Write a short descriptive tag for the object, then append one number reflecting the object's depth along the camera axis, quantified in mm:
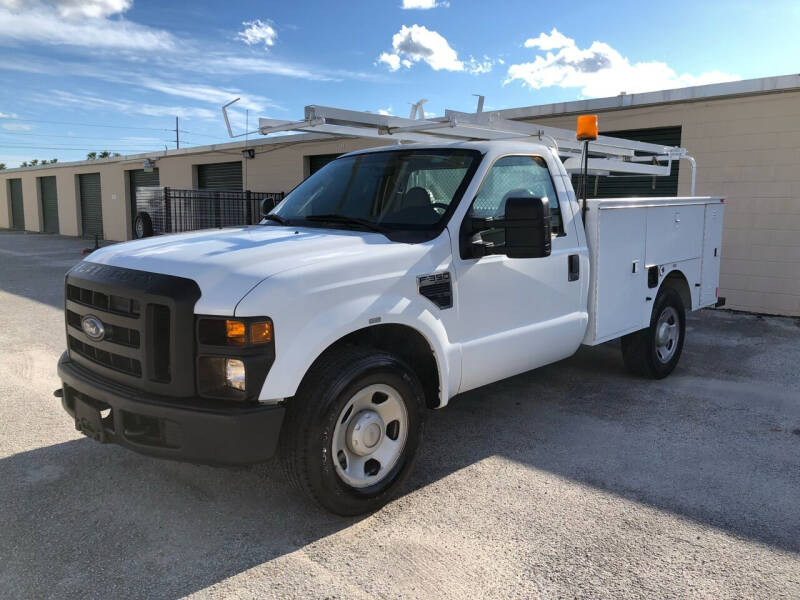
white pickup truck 2963
